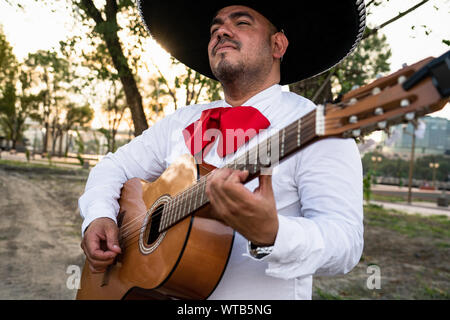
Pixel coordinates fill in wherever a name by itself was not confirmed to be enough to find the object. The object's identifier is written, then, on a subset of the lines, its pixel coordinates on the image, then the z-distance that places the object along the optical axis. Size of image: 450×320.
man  1.40
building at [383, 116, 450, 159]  75.31
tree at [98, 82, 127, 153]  22.18
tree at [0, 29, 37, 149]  28.01
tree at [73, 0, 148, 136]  6.26
